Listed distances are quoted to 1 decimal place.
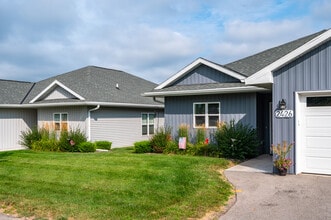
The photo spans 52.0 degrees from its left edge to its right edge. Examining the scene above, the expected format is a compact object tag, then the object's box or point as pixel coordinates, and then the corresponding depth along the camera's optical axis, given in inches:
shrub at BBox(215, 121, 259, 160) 499.2
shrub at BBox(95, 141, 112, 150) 689.6
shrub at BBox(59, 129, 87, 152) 671.1
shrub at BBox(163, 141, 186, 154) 573.2
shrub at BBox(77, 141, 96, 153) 649.6
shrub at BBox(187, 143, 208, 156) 542.9
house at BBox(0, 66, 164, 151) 708.0
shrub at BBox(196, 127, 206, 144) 569.3
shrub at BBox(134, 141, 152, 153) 597.6
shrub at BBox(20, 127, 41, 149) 746.2
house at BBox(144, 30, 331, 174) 358.3
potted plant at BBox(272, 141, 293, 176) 362.9
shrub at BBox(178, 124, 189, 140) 583.5
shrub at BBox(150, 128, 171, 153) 589.6
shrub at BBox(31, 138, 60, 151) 690.8
